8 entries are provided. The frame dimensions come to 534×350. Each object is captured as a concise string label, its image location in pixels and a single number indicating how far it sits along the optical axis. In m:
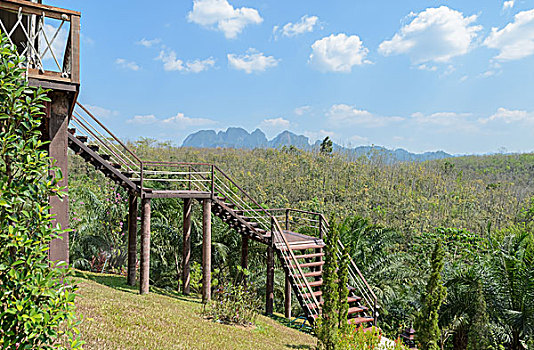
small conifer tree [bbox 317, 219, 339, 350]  7.16
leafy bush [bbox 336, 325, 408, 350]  7.30
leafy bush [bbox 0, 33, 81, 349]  2.76
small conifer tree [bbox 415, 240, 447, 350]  6.28
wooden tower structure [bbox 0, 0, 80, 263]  4.77
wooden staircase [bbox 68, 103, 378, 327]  9.53
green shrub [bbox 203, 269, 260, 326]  8.70
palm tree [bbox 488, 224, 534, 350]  10.05
